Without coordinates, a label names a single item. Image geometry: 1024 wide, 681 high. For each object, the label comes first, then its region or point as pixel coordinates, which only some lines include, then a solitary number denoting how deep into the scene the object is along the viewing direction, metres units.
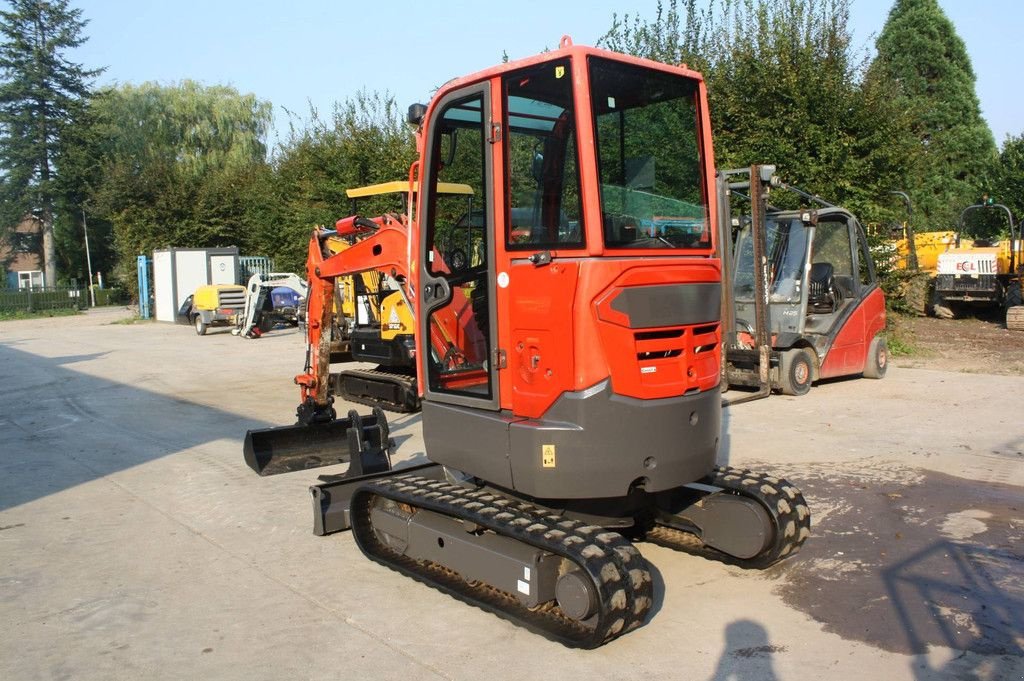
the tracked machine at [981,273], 21.06
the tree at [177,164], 33.44
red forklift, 11.09
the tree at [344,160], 23.30
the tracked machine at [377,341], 10.79
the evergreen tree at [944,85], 34.00
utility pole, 45.28
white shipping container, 28.39
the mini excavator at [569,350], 4.38
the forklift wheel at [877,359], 12.60
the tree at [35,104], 46.50
